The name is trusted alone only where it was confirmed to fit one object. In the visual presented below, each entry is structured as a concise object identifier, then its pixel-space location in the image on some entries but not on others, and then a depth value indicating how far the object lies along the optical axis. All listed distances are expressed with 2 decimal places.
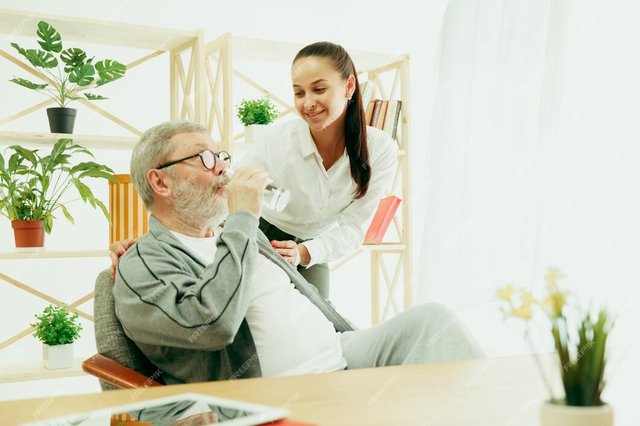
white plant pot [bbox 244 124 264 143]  3.05
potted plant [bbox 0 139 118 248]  2.55
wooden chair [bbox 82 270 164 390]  1.35
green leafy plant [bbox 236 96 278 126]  3.13
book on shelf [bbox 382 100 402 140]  3.46
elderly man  1.44
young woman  2.18
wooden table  0.87
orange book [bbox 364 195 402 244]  3.37
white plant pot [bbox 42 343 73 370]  2.60
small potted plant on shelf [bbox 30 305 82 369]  2.60
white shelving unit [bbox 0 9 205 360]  2.65
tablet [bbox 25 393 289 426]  0.80
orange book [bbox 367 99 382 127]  3.47
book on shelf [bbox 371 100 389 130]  3.47
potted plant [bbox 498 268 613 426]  0.65
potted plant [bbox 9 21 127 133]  2.59
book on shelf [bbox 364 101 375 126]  3.47
